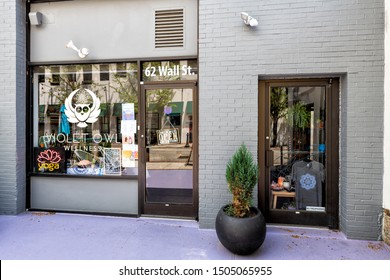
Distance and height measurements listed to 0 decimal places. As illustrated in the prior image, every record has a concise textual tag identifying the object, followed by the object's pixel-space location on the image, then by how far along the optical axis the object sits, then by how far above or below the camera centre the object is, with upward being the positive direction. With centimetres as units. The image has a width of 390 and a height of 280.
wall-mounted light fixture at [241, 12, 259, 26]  370 +177
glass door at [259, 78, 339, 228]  405 -27
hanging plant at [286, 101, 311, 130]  413 +33
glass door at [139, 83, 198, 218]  444 -29
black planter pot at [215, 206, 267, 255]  306 -124
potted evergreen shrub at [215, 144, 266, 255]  307 -106
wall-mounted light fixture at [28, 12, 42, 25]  465 +226
